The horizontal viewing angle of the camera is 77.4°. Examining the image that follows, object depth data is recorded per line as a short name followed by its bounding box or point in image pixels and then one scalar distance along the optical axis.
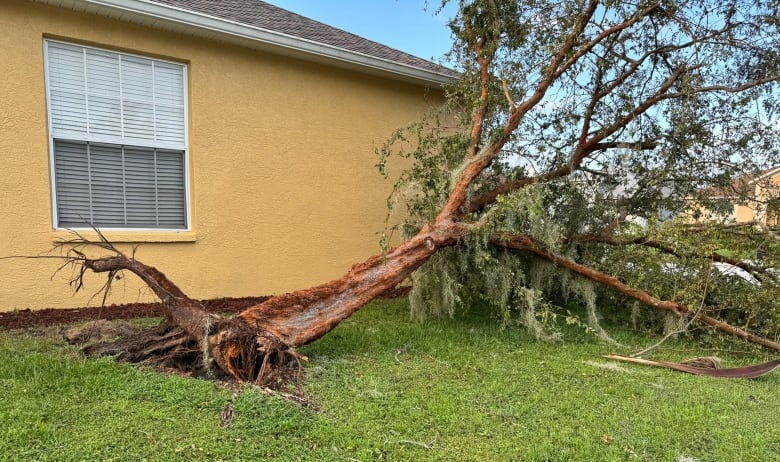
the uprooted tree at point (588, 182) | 4.64
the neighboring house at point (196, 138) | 4.74
